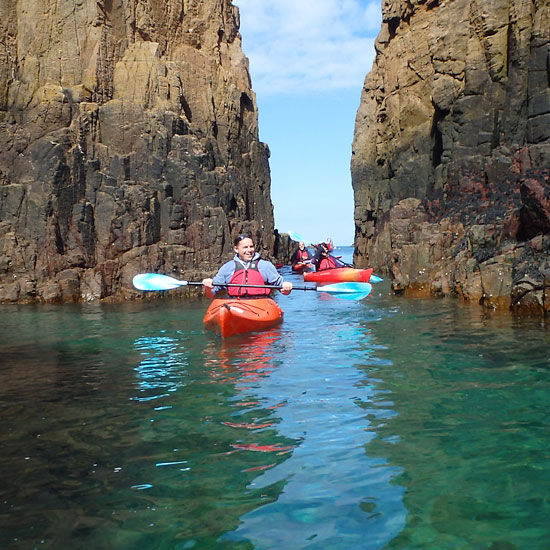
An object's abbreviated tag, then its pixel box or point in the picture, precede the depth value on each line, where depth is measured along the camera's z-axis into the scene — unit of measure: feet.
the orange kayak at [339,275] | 63.41
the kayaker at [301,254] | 110.91
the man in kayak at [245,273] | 34.63
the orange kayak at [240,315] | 32.81
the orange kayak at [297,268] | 108.66
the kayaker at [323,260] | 68.69
